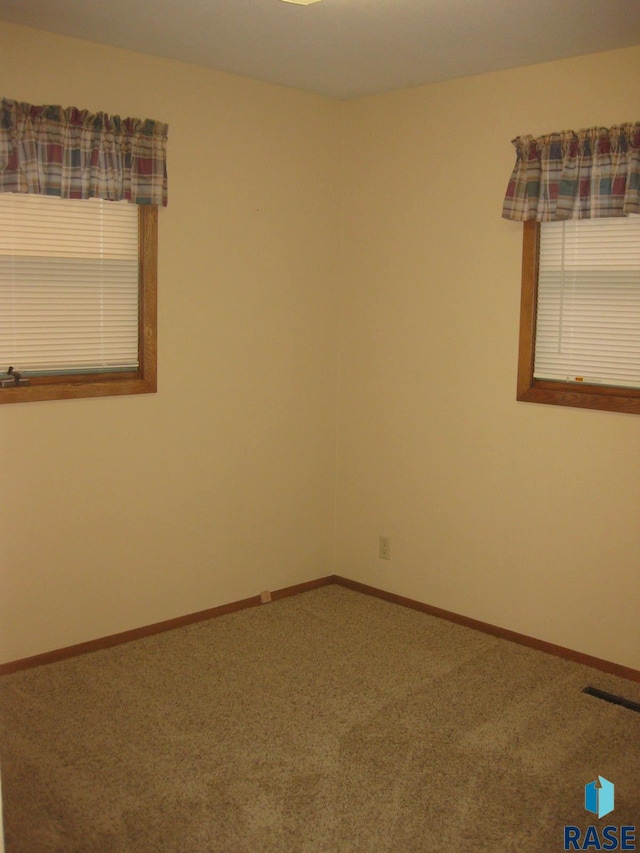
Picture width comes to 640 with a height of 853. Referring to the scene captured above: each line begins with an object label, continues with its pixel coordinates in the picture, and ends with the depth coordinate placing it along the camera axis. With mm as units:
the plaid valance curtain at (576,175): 3500
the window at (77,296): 3584
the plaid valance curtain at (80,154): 3438
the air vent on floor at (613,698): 3512
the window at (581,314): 3658
